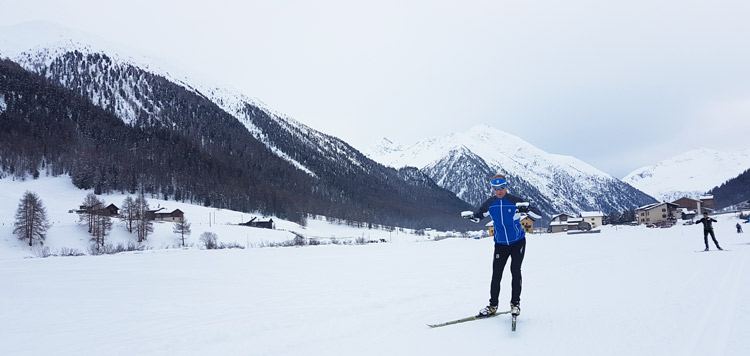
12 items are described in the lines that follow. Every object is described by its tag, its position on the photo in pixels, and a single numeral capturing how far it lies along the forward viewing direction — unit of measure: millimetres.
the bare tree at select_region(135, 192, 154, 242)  53000
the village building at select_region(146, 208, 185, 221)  70188
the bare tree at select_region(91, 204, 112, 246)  50012
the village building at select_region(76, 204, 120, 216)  51956
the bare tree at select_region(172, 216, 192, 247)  53094
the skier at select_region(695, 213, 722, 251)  15773
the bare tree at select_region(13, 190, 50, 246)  45844
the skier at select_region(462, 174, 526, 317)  5750
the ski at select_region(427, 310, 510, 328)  5295
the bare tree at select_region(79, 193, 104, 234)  51922
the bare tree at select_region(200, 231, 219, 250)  51609
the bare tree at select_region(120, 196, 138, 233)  54472
